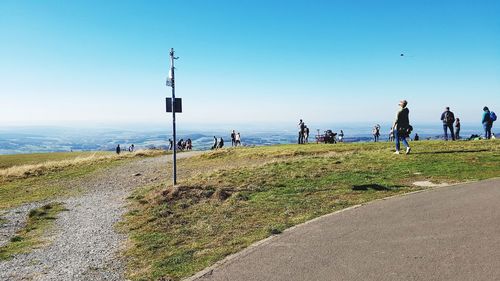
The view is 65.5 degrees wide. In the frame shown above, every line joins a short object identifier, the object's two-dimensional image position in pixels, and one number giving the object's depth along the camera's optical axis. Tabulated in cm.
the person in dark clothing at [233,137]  5041
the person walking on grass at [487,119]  2720
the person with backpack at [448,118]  2762
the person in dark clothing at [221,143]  5028
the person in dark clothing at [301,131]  3925
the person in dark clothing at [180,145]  5649
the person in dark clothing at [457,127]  3446
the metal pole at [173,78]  1709
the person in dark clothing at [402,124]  1916
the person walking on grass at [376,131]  4937
